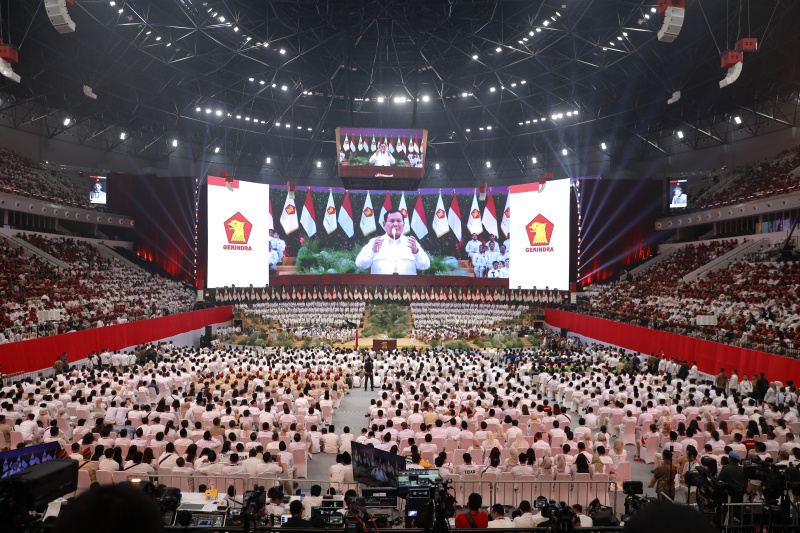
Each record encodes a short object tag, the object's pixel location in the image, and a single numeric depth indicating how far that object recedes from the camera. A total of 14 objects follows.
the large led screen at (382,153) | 36.91
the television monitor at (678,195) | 39.44
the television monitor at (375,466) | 7.47
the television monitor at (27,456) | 6.48
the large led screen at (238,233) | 36.00
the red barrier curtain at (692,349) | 17.08
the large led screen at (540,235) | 35.25
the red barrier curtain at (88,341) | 18.42
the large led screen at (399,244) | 48.38
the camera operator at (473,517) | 5.68
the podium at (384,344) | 27.11
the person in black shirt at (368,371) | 20.48
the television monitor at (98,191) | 39.22
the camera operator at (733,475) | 7.14
